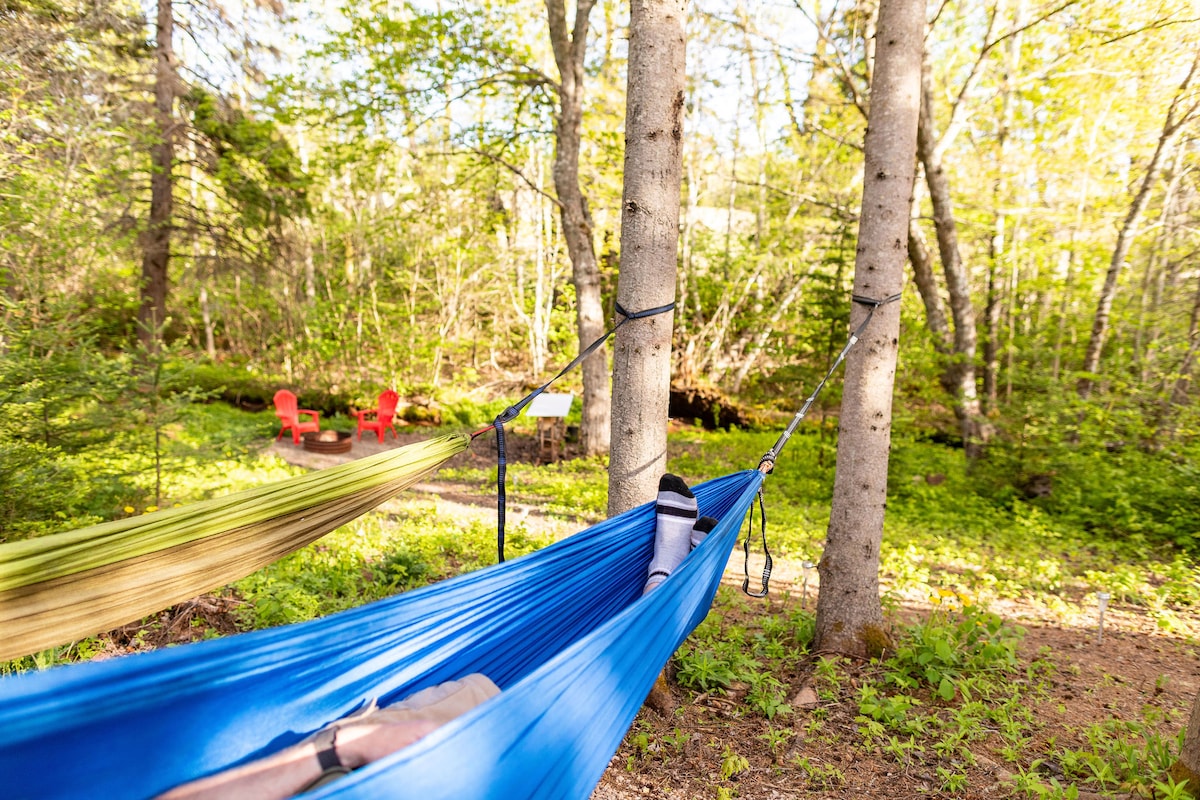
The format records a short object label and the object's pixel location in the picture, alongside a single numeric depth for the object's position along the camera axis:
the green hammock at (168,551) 1.06
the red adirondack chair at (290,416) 6.70
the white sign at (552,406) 6.23
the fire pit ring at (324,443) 6.38
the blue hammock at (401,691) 0.83
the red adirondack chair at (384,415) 7.09
